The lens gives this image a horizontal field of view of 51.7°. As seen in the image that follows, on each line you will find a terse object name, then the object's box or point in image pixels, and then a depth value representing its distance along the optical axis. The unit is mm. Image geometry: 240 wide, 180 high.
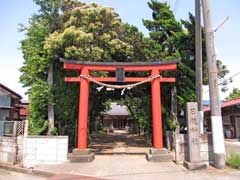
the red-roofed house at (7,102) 23906
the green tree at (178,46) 14953
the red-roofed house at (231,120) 22362
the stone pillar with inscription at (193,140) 9820
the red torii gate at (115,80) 12008
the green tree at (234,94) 40625
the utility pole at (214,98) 10094
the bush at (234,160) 9898
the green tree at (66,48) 14438
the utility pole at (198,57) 12859
